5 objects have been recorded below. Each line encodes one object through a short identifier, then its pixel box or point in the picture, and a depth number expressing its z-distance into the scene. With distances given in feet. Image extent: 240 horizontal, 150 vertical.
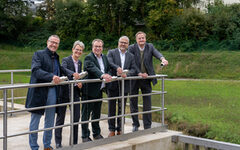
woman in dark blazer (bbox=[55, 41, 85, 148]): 18.76
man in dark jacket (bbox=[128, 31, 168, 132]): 22.88
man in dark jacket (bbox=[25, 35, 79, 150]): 17.43
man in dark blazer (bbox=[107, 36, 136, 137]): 21.31
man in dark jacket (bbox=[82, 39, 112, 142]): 19.70
